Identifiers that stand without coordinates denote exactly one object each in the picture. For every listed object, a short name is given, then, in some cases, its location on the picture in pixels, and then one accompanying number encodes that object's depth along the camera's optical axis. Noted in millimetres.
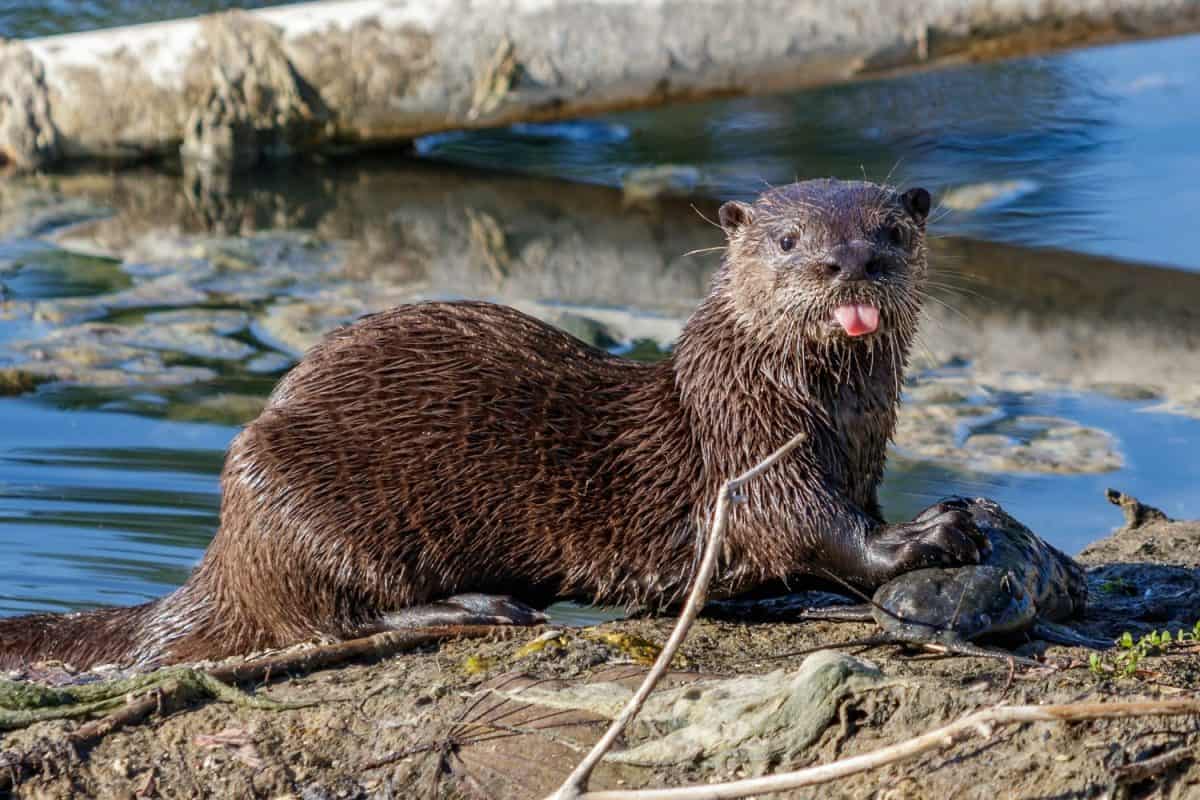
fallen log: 18500
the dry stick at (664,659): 5398
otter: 7969
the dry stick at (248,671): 6859
